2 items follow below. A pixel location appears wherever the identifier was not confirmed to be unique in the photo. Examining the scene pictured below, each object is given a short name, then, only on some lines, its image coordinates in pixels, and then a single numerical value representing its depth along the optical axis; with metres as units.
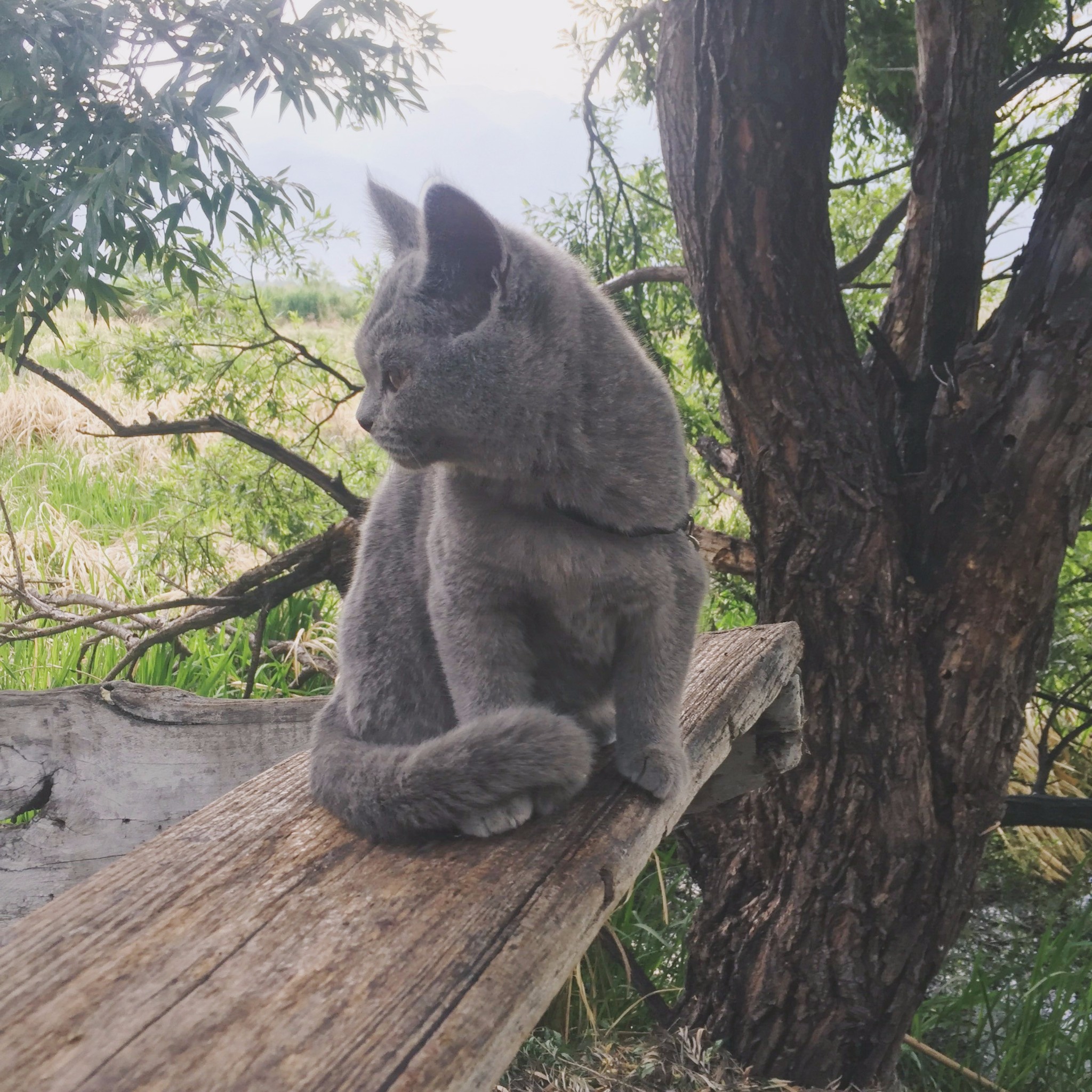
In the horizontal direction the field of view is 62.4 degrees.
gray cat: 1.04
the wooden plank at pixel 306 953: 0.62
